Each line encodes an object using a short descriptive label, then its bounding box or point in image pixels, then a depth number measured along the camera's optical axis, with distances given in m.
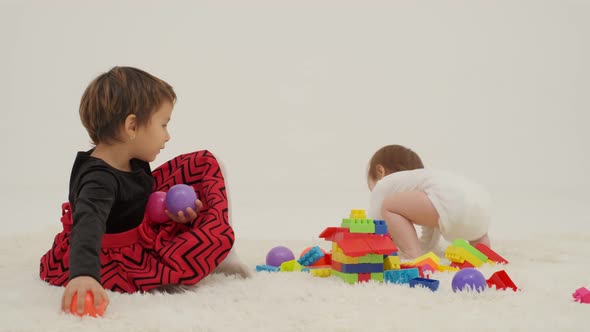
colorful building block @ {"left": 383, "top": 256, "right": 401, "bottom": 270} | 2.11
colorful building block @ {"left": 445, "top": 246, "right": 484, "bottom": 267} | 2.37
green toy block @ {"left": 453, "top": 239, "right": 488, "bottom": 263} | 2.41
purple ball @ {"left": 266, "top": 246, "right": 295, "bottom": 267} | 2.42
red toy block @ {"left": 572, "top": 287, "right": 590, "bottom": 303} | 1.71
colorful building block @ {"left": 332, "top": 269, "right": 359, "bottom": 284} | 1.99
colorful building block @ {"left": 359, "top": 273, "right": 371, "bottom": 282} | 2.01
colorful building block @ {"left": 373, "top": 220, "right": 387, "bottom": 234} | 2.09
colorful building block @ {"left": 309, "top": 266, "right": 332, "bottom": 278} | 2.12
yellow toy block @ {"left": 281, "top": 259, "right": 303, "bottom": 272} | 2.26
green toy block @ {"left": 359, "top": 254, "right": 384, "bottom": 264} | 2.01
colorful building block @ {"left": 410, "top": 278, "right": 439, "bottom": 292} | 1.84
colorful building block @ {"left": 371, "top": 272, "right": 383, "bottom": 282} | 2.03
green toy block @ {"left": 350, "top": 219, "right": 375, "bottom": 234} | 2.07
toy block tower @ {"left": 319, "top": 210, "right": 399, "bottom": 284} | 2.00
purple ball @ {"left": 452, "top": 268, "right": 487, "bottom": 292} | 1.79
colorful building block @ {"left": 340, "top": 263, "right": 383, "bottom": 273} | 2.00
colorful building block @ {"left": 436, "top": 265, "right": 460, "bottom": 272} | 2.25
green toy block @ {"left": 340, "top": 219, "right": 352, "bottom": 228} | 2.11
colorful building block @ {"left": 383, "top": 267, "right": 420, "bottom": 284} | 1.98
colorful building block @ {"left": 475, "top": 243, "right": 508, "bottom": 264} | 2.48
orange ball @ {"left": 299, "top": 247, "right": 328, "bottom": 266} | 2.37
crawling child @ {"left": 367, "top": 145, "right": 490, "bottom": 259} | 2.65
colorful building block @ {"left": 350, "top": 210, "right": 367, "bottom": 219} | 2.15
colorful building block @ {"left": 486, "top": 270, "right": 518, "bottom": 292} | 1.85
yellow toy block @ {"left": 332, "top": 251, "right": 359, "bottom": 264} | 2.00
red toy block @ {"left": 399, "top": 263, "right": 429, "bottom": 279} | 2.12
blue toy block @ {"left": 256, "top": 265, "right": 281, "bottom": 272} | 2.27
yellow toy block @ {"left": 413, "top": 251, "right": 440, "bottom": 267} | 2.32
